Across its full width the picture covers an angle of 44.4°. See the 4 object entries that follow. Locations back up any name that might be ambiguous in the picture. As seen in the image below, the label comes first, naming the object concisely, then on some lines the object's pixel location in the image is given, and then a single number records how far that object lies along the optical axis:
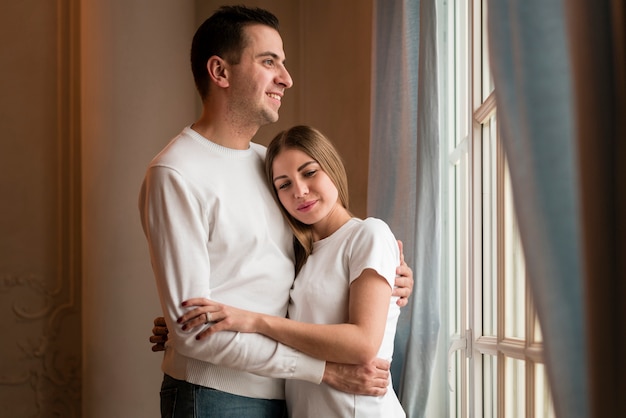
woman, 1.80
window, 1.84
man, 1.83
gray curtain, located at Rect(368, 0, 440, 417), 2.17
